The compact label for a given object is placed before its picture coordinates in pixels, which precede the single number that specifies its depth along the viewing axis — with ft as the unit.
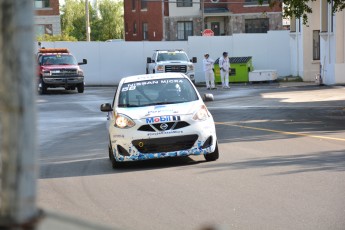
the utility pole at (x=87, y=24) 185.08
